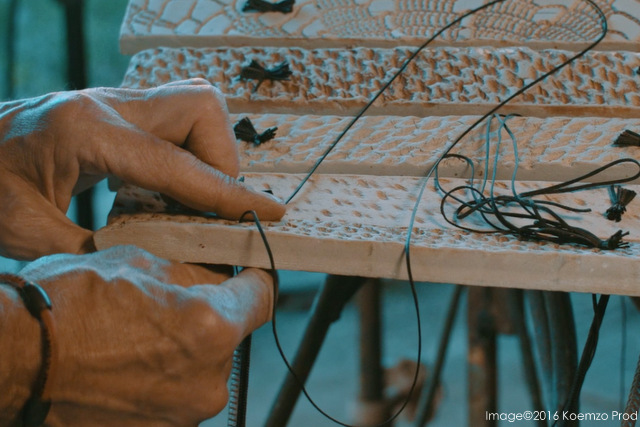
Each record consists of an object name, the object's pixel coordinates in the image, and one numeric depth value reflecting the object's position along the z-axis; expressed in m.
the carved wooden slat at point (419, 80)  1.15
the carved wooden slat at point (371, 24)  1.20
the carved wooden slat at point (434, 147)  1.10
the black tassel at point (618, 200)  1.05
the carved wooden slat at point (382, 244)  1.01
